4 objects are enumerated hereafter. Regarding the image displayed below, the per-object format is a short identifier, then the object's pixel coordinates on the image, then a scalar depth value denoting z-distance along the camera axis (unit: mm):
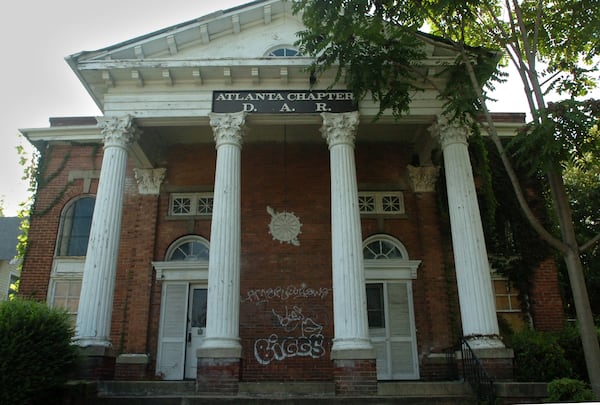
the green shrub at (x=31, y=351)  7543
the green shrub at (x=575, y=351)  11016
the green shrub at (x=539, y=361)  9438
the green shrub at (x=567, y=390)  7523
